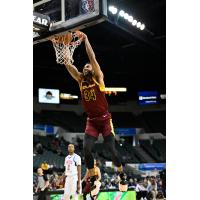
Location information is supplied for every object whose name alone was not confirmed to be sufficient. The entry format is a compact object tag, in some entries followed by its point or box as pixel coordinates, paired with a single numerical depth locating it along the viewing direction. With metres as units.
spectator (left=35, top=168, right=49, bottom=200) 8.41
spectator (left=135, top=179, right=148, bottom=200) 11.10
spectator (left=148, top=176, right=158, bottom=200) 12.22
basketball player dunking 6.38
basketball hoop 6.38
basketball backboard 5.21
